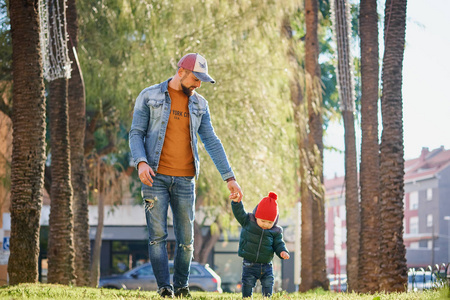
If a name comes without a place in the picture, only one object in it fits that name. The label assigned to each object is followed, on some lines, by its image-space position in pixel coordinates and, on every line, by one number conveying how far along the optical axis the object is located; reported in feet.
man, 30.53
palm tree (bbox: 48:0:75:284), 59.98
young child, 36.33
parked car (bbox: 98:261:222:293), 104.68
